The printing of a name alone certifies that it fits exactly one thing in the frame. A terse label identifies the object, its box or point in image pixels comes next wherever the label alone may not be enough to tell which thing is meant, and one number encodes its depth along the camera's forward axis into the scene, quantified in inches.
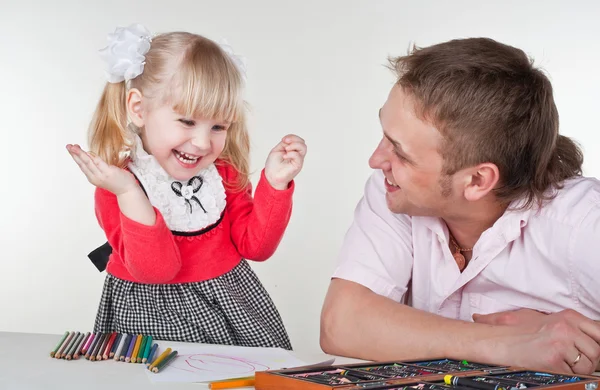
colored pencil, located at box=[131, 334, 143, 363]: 55.7
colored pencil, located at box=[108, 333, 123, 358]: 56.4
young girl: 77.4
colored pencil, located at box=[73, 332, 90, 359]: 56.6
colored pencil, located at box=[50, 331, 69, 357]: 57.1
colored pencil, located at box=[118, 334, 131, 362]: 56.1
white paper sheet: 52.6
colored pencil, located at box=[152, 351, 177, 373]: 53.4
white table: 49.8
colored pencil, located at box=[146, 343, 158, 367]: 55.7
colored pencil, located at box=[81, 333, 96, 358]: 57.1
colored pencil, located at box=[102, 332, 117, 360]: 56.1
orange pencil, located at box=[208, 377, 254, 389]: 49.4
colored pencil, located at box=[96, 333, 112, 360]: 56.0
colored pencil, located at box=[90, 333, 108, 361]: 56.0
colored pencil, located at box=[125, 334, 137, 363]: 55.8
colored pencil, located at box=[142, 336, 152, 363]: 55.8
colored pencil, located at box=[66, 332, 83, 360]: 56.4
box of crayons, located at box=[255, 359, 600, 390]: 42.7
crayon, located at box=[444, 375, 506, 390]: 42.7
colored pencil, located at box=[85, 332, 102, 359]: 56.5
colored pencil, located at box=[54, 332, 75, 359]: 56.6
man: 63.9
